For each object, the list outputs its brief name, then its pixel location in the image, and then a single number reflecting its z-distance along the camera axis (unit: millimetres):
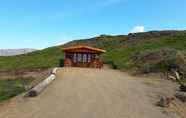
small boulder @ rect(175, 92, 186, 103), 6333
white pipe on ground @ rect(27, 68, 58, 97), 6313
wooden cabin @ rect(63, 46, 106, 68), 19080
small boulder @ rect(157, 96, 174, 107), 5726
